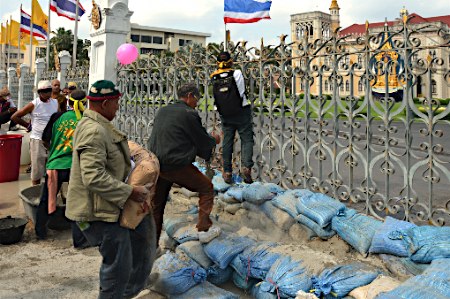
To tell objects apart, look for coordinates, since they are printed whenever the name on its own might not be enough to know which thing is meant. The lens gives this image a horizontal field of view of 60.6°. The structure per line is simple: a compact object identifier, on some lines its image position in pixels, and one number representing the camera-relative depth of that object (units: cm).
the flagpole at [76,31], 1474
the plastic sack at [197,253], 359
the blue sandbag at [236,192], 485
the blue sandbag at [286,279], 290
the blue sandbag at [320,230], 381
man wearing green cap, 236
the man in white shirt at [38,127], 622
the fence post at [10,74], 1717
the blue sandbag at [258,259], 326
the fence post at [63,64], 1017
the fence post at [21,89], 1489
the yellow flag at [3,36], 2539
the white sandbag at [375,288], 261
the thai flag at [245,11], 669
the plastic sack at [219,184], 530
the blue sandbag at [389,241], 315
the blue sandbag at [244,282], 340
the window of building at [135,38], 7194
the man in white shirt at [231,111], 494
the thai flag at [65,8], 1507
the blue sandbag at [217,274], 352
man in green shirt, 443
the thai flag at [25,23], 1867
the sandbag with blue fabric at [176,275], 308
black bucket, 445
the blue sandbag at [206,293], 299
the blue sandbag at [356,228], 345
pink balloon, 747
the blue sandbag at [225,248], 348
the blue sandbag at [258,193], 453
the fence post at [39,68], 1292
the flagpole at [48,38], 1577
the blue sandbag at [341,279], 277
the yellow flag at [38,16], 1775
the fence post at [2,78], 1886
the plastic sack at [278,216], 427
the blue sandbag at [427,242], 289
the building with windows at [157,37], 7261
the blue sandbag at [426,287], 236
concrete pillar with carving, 770
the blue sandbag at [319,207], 378
